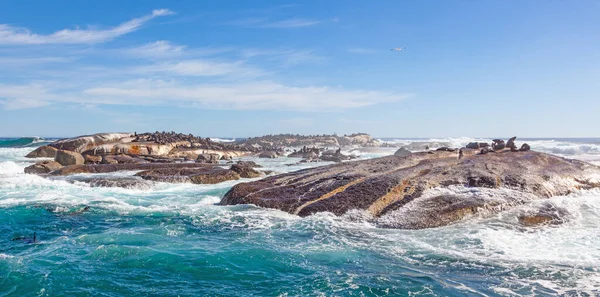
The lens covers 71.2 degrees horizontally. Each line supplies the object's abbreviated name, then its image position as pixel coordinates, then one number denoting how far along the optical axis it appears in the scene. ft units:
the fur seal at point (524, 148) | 51.23
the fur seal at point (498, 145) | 52.19
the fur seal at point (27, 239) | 30.32
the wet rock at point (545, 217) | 32.81
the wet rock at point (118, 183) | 59.26
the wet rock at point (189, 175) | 64.69
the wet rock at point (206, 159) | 97.49
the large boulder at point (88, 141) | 113.70
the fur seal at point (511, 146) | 51.93
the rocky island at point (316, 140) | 253.24
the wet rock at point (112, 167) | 73.72
